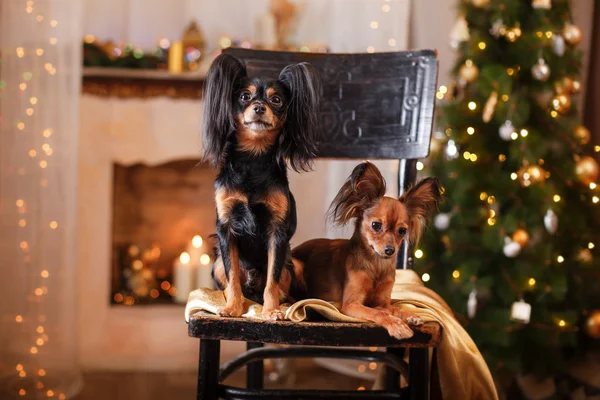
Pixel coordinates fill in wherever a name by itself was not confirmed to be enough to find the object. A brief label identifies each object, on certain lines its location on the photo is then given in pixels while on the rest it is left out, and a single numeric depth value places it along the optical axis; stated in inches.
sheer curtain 93.4
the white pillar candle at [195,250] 122.8
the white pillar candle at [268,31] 120.7
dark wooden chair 65.5
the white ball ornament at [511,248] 90.7
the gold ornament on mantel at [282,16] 120.7
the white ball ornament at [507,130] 93.3
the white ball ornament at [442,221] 98.3
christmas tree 92.6
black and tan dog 48.0
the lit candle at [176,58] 117.3
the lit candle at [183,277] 121.3
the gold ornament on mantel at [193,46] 117.2
